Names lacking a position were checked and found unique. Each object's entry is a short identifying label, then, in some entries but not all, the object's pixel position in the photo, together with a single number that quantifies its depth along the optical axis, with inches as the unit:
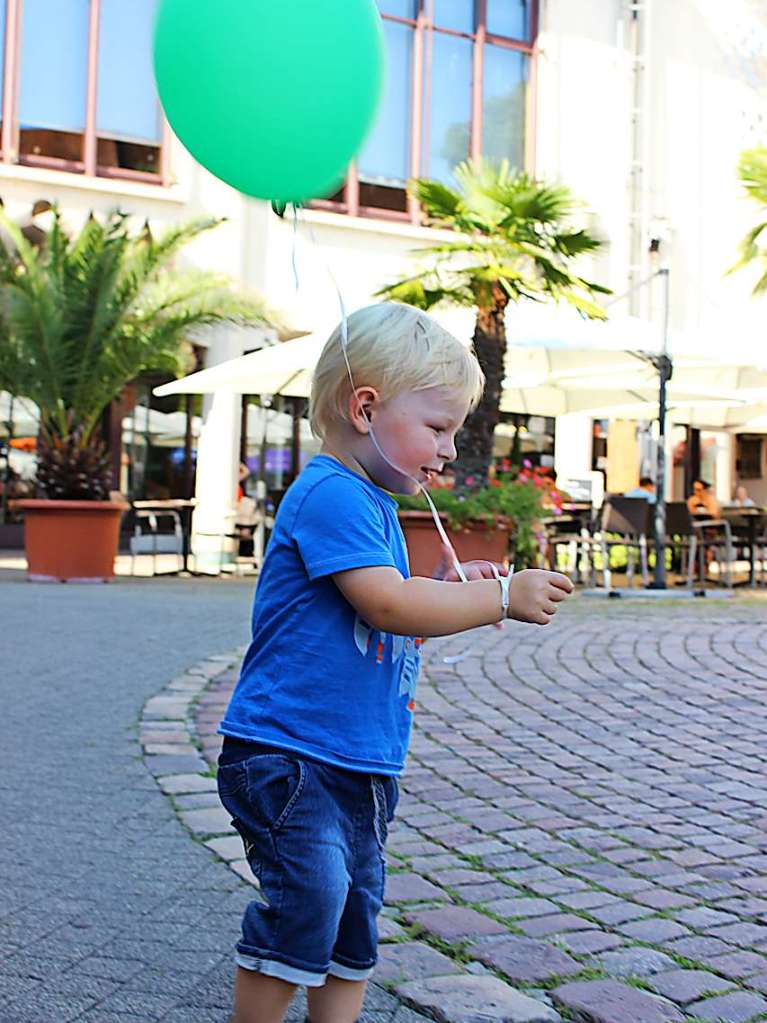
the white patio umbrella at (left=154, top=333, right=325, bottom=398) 518.6
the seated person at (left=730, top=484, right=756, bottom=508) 697.3
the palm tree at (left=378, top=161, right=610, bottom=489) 496.7
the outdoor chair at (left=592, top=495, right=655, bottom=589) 542.0
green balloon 92.0
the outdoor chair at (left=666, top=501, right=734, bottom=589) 552.7
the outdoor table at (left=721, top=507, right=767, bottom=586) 574.2
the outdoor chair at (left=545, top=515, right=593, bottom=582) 546.9
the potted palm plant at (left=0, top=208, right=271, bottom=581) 513.0
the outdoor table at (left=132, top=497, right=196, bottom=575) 570.9
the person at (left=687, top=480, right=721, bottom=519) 644.7
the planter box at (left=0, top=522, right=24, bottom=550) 774.5
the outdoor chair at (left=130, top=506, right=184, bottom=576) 591.5
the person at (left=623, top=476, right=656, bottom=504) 583.2
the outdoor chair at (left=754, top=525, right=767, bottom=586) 575.5
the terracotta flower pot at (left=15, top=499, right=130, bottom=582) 509.0
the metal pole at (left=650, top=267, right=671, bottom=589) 504.4
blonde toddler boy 85.6
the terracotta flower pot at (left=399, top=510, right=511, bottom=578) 451.5
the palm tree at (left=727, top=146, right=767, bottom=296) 759.1
